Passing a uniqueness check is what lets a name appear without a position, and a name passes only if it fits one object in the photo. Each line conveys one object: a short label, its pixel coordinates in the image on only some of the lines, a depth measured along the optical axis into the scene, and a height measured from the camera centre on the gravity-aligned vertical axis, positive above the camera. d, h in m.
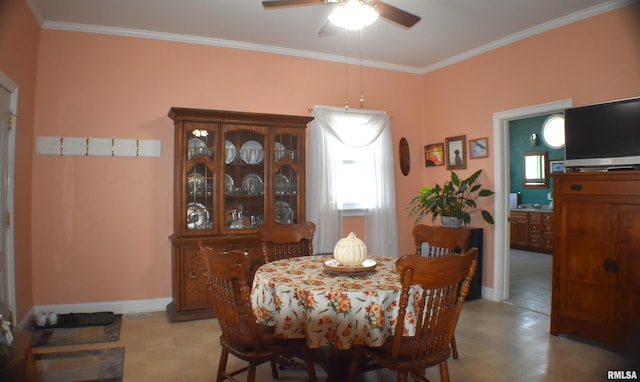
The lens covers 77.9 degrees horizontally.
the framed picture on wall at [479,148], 4.25 +0.53
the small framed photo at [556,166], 6.73 +0.52
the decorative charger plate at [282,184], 3.89 +0.14
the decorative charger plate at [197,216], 3.57 -0.16
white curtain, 4.27 +0.27
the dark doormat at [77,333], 2.97 -1.06
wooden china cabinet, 3.51 +0.13
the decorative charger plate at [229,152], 3.71 +0.44
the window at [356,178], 4.59 +0.22
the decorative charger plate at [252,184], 3.82 +0.14
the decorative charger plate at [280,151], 3.87 +0.46
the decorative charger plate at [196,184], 3.56 +0.13
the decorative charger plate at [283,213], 3.91 -0.15
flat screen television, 2.86 +0.45
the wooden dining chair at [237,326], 1.81 -0.62
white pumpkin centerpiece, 2.16 -0.30
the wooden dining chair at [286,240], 2.96 -0.32
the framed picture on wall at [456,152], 4.51 +0.52
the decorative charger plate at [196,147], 3.56 +0.47
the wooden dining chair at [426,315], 1.67 -0.53
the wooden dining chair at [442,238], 2.70 -0.29
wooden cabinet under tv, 2.70 -0.42
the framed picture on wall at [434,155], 4.81 +0.52
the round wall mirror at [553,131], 6.74 +1.12
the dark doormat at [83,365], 2.42 -1.08
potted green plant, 4.09 -0.04
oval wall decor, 4.91 +0.50
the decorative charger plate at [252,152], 3.80 +0.45
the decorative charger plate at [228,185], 3.69 +0.13
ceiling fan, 2.33 +1.15
